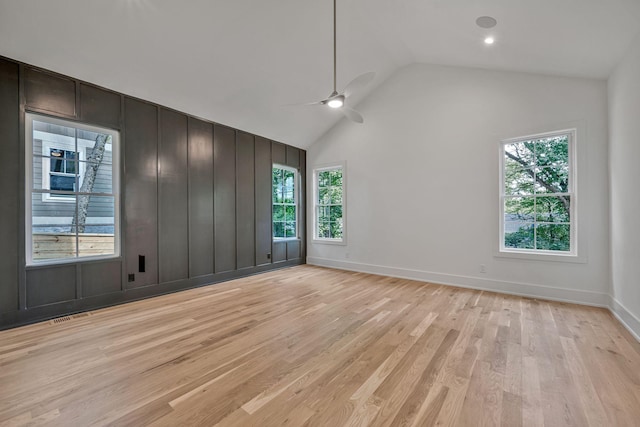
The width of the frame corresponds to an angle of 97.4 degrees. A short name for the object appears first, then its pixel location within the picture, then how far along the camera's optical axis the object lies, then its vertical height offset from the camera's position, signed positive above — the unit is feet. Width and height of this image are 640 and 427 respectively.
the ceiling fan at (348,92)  10.13 +4.70
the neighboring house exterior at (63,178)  10.88 +1.57
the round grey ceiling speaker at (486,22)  10.09 +7.03
